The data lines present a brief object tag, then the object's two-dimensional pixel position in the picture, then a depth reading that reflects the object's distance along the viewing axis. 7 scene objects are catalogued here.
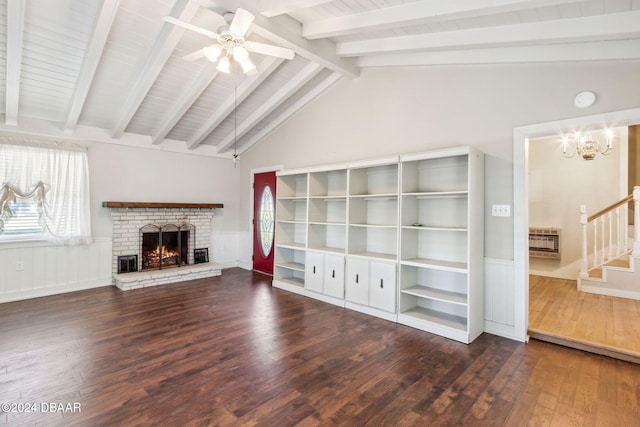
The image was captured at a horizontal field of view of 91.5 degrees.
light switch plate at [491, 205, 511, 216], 3.34
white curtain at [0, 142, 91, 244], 4.43
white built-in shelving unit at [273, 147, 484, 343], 3.36
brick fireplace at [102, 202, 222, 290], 5.40
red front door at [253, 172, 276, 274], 6.22
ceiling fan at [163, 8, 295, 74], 2.61
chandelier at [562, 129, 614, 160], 4.68
